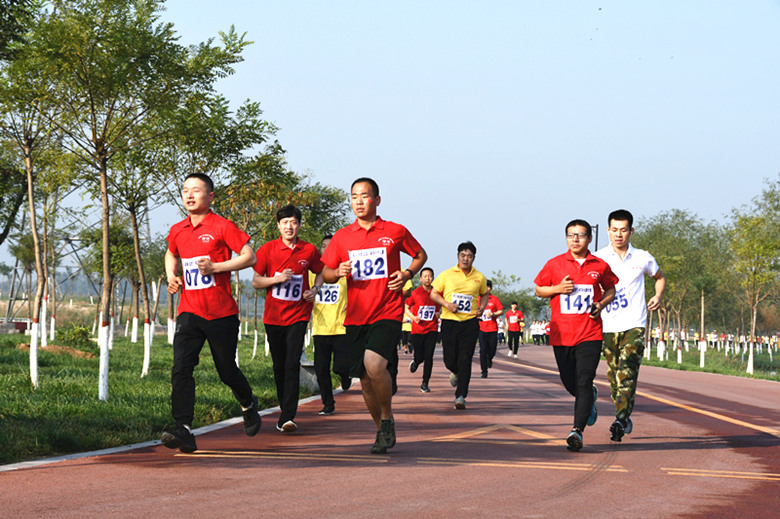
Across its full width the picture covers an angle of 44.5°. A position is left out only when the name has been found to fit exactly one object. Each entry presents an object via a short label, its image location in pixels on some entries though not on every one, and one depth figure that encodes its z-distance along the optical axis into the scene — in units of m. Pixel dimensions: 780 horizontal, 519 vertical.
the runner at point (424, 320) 15.37
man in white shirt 8.89
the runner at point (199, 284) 7.45
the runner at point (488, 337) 21.44
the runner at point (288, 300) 9.24
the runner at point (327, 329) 11.18
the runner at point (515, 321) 35.44
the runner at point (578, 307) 8.31
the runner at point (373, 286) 7.57
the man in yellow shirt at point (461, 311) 12.59
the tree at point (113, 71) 13.84
